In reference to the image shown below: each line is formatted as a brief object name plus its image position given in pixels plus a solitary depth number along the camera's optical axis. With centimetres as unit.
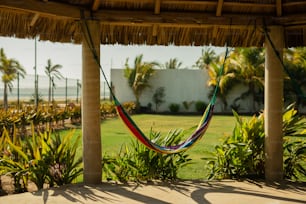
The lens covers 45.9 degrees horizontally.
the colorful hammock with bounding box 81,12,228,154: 386
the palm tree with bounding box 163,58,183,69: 3034
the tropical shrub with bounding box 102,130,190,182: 442
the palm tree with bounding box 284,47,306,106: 1802
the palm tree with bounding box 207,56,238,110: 1945
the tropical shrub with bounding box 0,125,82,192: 395
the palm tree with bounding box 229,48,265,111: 1920
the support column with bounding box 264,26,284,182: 439
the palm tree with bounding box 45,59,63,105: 3476
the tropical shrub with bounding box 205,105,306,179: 450
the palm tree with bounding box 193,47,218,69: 2978
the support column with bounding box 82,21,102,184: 426
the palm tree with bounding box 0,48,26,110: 2894
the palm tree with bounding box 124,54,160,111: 2055
